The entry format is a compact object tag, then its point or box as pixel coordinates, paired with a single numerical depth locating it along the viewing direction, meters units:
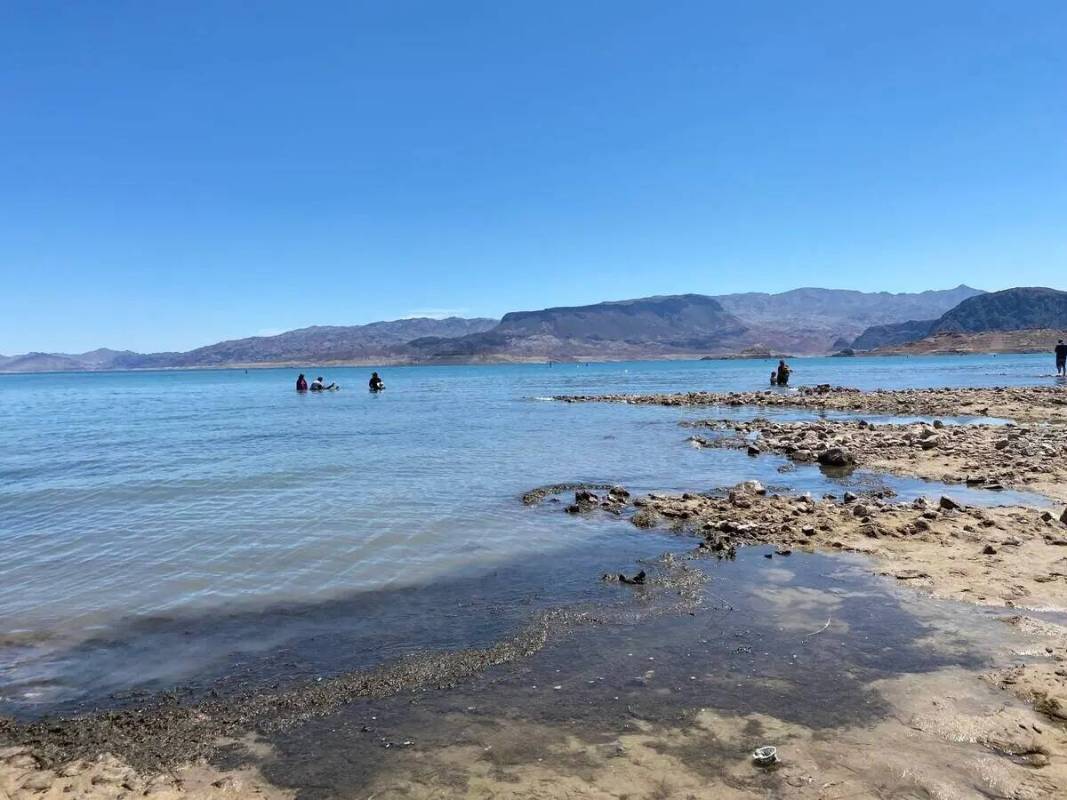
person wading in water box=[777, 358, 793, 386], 52.06
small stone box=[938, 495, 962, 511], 11.55
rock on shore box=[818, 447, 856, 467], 17.09
